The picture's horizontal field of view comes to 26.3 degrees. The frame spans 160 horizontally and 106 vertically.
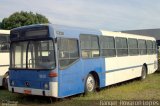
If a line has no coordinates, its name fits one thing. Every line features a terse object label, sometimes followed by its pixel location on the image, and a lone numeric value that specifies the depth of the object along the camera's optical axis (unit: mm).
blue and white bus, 10930
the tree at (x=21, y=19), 50344
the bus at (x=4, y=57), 14727
